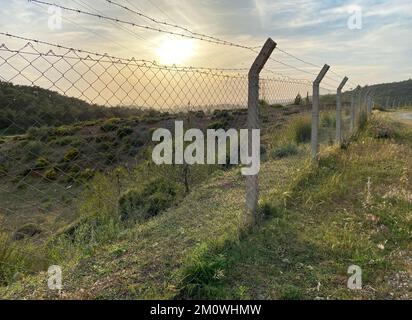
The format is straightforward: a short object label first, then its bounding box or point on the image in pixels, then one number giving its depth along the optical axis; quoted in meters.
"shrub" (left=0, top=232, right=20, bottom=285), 3.96
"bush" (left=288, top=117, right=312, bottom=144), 12.66
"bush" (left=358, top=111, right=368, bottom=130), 14.12
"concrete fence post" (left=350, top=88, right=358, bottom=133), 11.45
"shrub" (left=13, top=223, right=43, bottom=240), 6.64
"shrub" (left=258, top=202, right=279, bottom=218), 5.11
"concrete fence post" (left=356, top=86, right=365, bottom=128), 12.95
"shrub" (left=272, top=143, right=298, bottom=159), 9.65
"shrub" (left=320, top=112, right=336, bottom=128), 16.61
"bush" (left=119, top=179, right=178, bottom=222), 5.92
